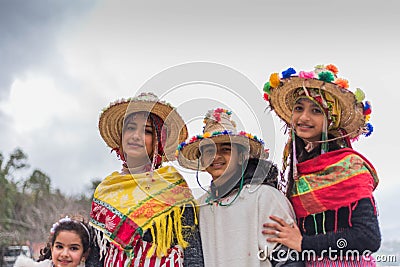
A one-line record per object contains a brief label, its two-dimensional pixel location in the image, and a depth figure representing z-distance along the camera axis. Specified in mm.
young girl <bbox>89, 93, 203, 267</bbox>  2719
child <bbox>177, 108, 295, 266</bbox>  2592
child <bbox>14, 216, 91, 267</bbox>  3156
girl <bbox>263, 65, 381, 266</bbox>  2475
